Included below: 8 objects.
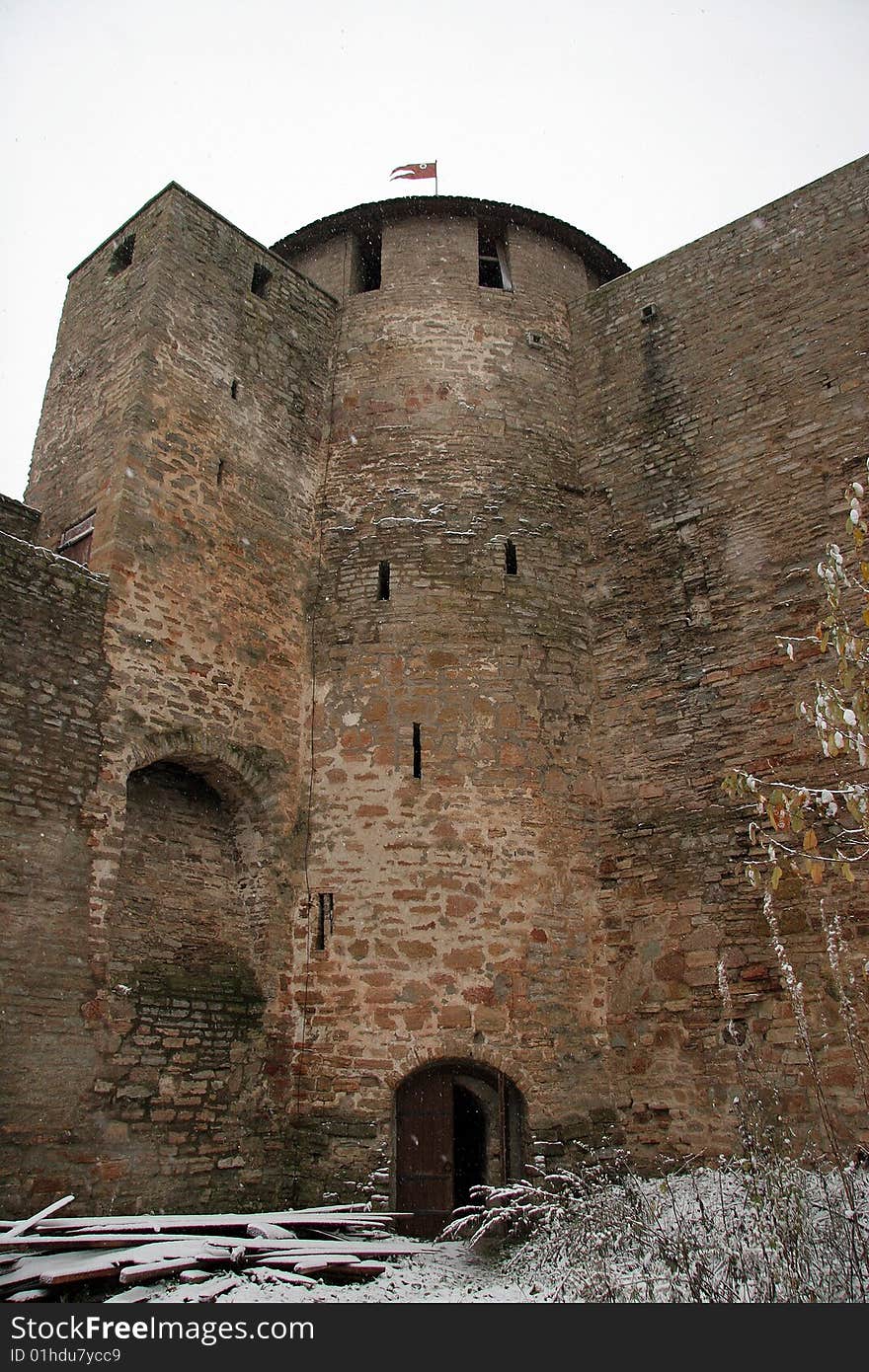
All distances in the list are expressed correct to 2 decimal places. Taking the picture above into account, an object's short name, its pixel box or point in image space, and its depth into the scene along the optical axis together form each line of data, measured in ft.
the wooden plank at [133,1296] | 16.05
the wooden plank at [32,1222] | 18.44
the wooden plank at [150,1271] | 16.67
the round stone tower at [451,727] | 27.32
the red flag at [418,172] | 44.14
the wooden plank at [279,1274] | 17.83
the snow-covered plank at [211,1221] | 19.26
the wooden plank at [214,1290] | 16.23
